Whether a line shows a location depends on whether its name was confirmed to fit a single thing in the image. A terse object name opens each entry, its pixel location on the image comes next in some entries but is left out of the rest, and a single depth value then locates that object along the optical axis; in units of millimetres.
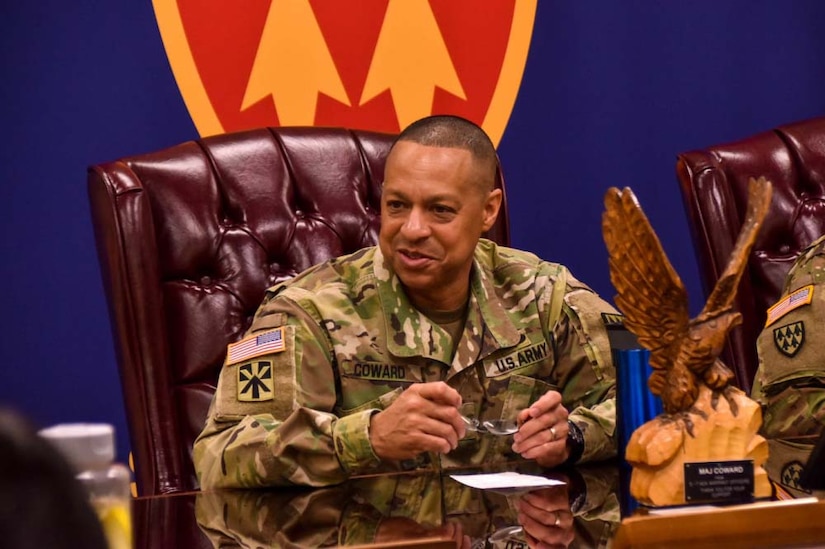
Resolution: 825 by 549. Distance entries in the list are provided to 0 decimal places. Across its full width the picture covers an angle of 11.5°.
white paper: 5418
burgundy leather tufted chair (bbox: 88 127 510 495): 5915
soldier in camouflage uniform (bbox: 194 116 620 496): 5596
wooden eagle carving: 5166
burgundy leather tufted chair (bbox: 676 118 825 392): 6203
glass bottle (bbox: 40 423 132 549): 3723
